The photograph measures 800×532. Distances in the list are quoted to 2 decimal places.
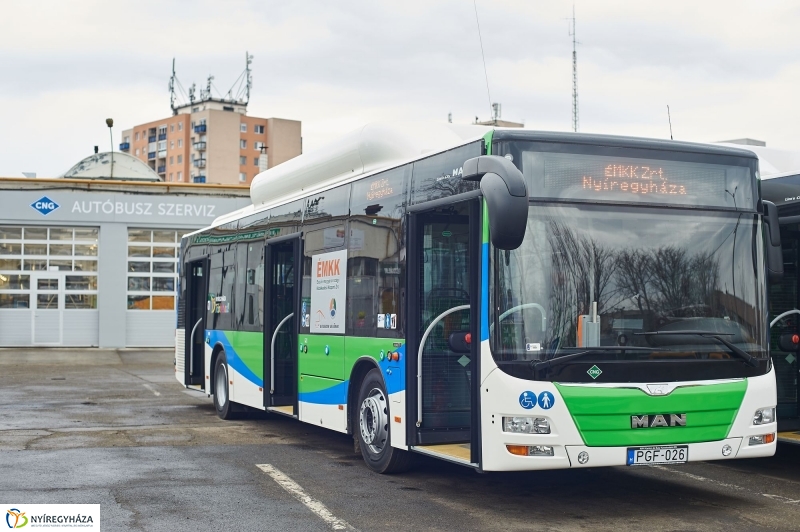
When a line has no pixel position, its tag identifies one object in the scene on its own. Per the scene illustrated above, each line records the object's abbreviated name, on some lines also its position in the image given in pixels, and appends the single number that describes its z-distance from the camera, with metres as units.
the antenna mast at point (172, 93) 125.38
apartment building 125.38
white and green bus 7.58
